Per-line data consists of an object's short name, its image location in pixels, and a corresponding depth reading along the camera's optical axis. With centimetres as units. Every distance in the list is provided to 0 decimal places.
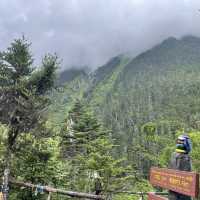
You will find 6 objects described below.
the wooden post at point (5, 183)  1420
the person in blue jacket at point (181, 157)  710
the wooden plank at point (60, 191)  1190
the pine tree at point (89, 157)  1781
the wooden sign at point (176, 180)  590
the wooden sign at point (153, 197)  721
